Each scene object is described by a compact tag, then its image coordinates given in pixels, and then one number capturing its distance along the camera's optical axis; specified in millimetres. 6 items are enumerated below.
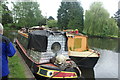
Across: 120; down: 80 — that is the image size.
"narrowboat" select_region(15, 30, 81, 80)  3944
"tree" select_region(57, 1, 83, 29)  22928
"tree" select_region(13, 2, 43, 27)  23304
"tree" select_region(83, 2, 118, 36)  17593
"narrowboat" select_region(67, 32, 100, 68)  5795
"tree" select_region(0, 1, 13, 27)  23333
